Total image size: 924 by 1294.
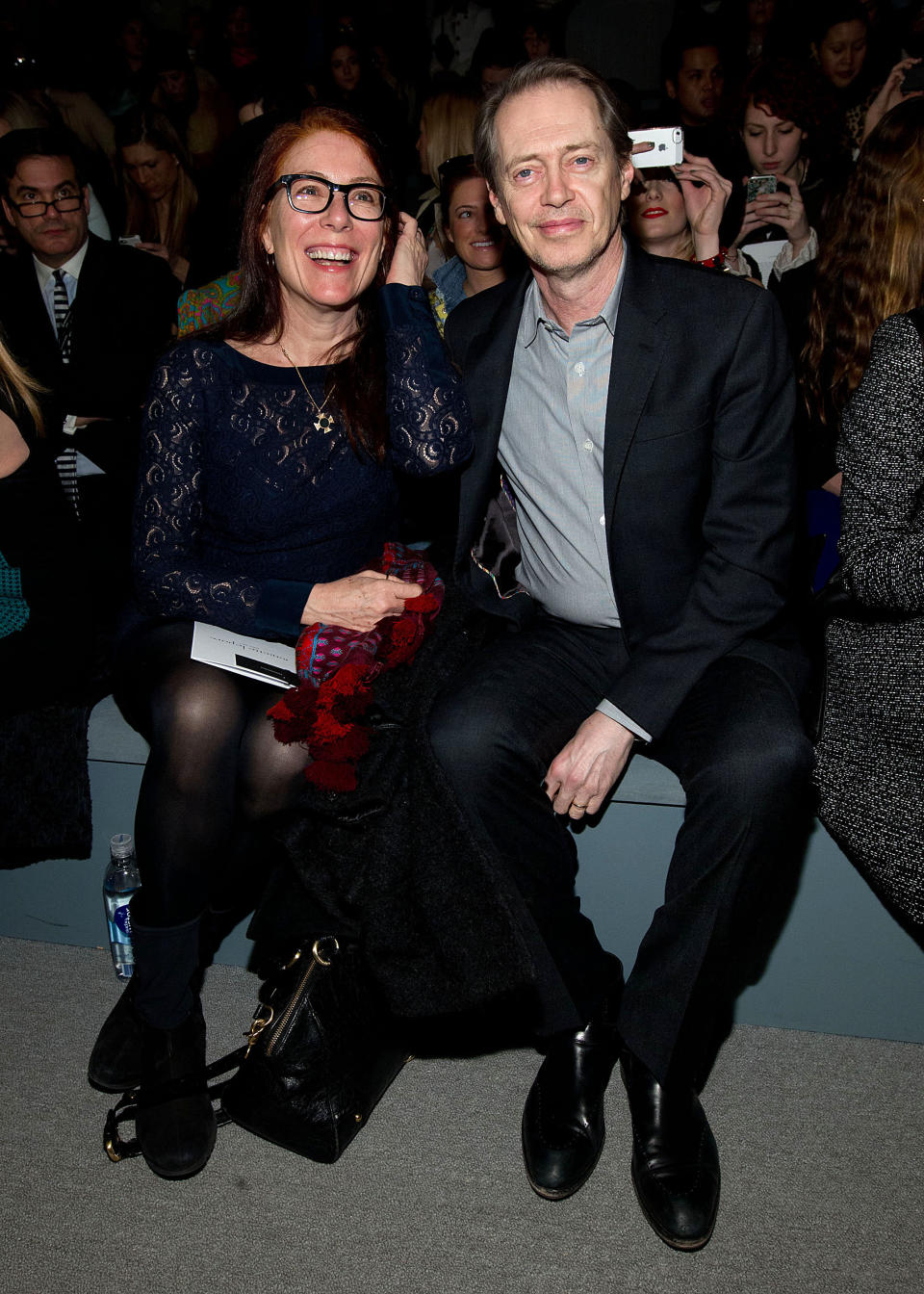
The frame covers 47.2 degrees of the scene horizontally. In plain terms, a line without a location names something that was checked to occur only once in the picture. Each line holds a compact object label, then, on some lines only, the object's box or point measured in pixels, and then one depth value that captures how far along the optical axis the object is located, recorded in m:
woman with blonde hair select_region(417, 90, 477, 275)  3.58
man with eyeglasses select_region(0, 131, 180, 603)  2.76
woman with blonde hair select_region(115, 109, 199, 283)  4.01
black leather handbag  1.65
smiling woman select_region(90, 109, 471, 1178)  1.70
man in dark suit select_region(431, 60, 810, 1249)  1.56
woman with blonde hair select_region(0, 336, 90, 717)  2.00
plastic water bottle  2.06
